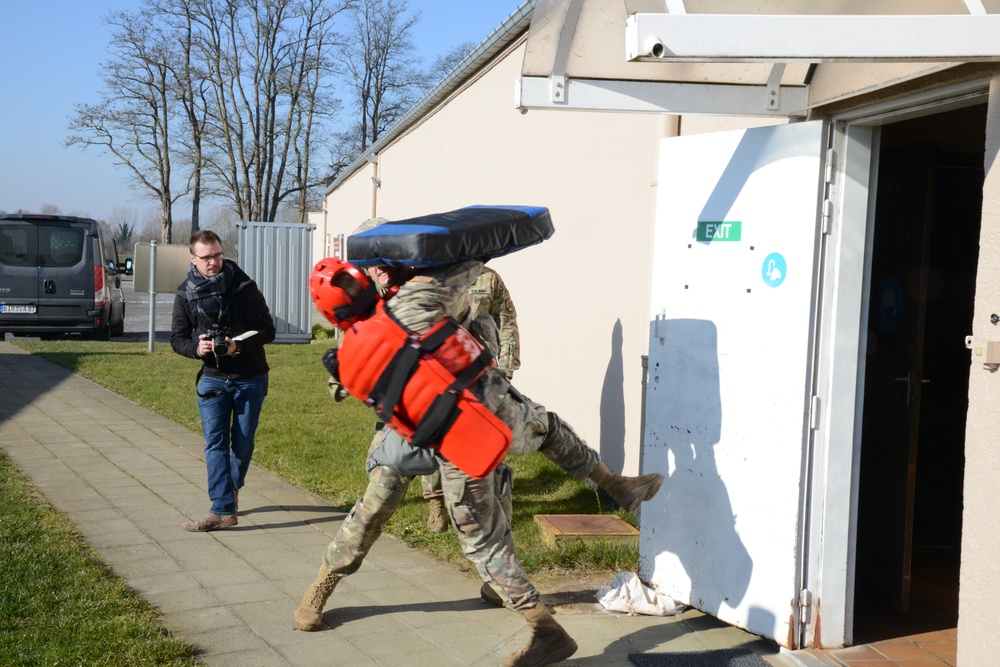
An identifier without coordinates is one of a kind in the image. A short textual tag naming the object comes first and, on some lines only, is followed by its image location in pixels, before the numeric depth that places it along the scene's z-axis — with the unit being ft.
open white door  13.78
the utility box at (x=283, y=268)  65.92
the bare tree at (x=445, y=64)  121.31
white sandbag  15.58
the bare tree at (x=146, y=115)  114.73
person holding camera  18.88
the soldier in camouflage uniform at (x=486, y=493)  12.42
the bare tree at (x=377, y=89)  127.13
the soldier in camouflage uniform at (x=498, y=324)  19.20
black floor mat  13.67
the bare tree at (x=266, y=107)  117.50
